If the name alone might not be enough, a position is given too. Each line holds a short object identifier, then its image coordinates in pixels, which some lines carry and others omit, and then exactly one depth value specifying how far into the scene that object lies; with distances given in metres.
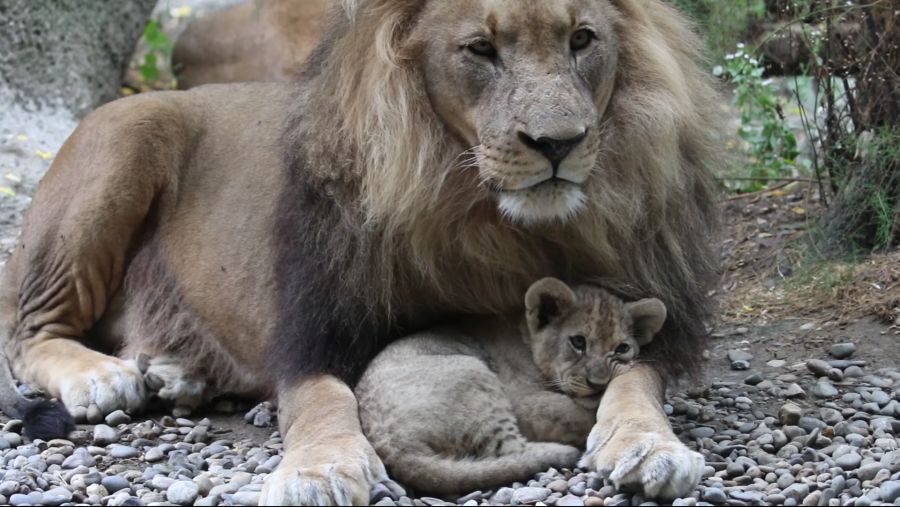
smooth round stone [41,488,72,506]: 8.08
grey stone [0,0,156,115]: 17.83
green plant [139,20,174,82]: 21.30
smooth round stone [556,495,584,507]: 7.43
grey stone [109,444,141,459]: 9.36
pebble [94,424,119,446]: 9.78
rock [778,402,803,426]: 9.40
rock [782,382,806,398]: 10.06
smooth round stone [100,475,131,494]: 8.50
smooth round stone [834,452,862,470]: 8.26
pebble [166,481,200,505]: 8.09
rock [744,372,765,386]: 10.55
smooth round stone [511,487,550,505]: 7.66
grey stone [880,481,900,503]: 7.60
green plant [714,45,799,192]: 14.50
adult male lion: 8.06
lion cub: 8.02
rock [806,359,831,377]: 10.49
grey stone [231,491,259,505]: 7.77
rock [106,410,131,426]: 10.23
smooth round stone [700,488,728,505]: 7.49
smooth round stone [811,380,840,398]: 10.01
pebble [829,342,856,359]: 10.87
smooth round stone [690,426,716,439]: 9.11
